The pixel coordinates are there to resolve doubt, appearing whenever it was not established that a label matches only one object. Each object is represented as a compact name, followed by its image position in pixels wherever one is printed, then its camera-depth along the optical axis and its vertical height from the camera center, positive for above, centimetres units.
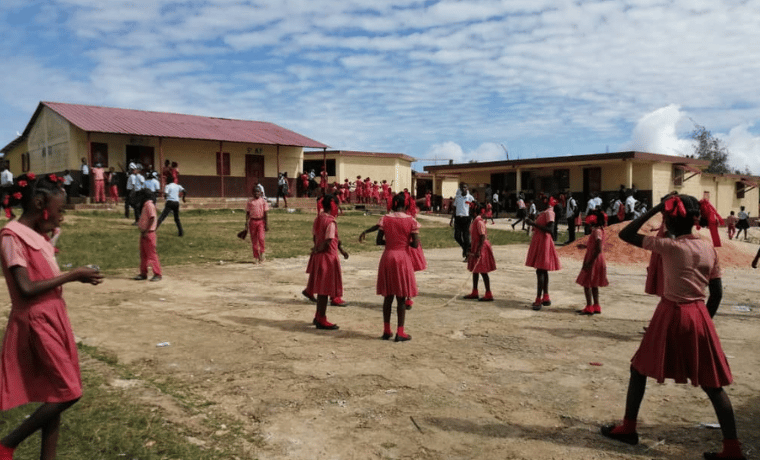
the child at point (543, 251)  830 -71
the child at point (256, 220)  1255 -32
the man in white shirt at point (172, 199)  1538 +20
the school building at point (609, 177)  2802 +135
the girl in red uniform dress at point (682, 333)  360 -86
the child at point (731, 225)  2470 -107
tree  5497 +477
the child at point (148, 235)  1015 -52
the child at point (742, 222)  2625 -100
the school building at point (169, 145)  2433 +287
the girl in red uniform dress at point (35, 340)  298 -70
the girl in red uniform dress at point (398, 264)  633 -67
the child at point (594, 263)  779 -84
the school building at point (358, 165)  3472 +247
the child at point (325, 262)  693 -72
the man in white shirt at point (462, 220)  1468 -44
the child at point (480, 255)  879 -80
